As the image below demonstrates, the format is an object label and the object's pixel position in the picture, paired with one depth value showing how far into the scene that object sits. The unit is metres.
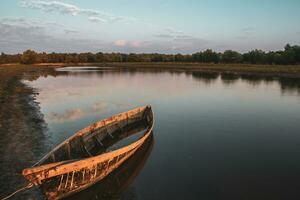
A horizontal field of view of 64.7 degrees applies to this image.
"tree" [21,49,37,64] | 140.25
